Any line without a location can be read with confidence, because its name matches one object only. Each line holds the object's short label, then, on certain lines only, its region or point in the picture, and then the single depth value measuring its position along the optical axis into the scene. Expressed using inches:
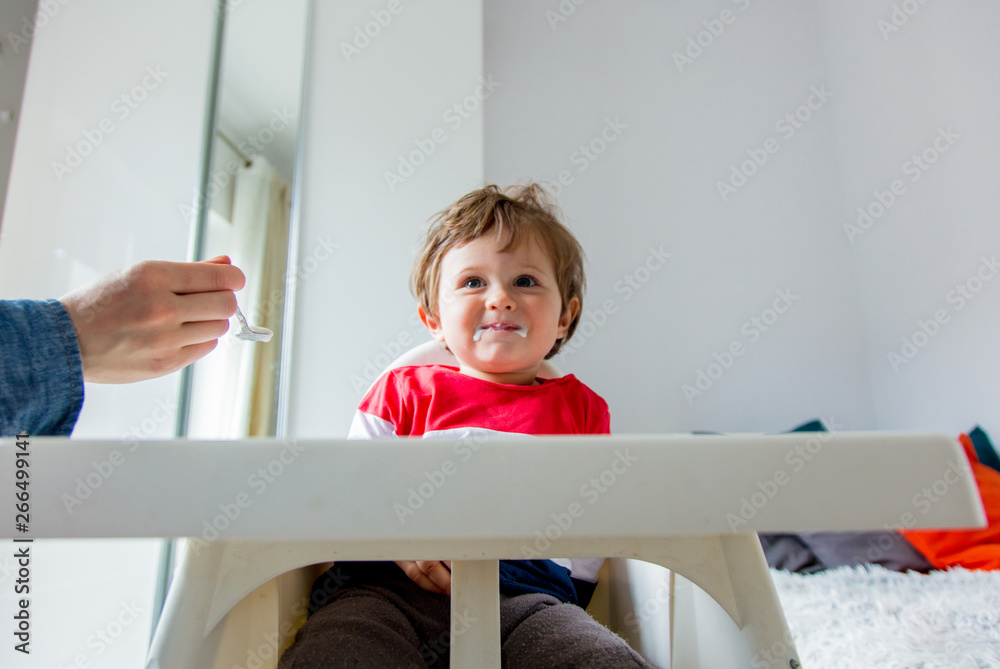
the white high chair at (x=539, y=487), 14.7
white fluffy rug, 34.6
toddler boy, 24.3
